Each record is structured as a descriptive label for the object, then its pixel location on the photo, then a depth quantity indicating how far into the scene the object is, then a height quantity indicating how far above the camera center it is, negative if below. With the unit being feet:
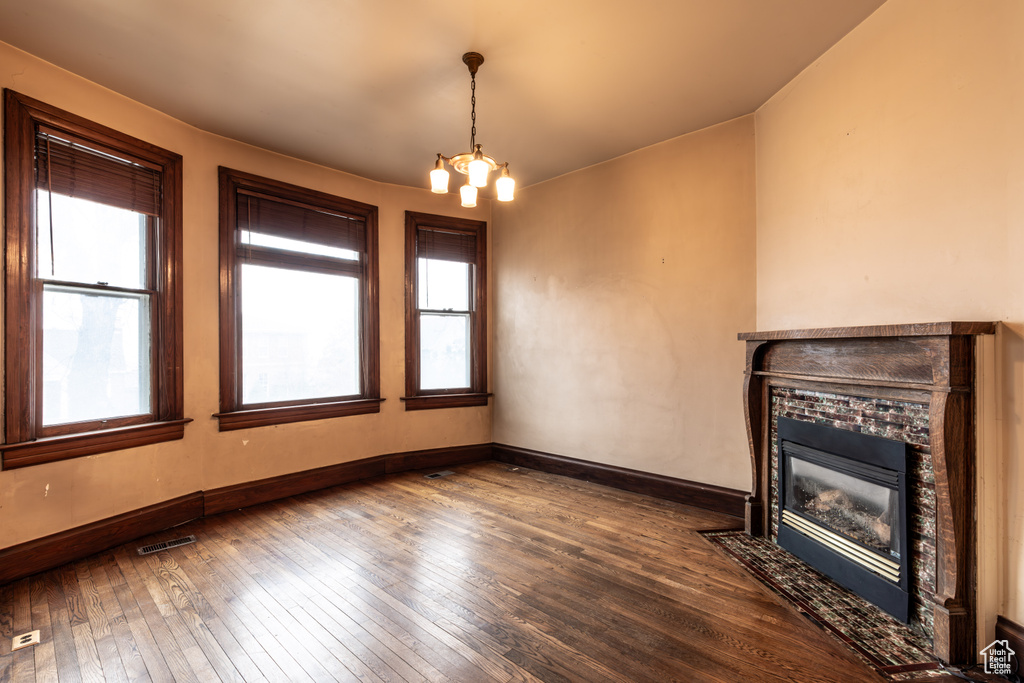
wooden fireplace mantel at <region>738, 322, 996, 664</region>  6.20 -0.93
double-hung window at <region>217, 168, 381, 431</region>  12.82 +1.08
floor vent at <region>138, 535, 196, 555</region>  9.93 -4.55
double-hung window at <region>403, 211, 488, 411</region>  16.74 +1.01
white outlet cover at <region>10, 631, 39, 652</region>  6.79 -4.50
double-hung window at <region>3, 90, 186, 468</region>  8.95 +1.14
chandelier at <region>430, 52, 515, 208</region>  9.01 +3.33
